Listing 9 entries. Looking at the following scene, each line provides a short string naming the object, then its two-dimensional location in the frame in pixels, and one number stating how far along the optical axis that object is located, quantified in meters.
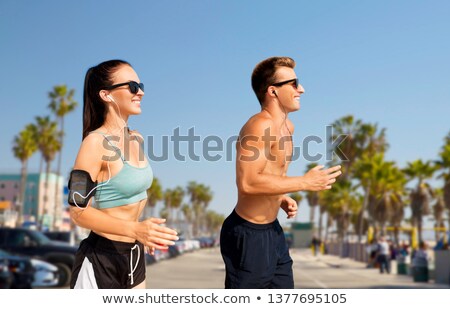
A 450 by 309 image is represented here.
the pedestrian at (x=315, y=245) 71.78
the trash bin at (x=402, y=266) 36.28
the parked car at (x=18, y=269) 17.30
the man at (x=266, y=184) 3.77
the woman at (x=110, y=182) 3.43
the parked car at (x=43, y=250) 21.45
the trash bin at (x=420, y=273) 28.45
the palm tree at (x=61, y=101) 63.63
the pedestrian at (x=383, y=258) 36.56
